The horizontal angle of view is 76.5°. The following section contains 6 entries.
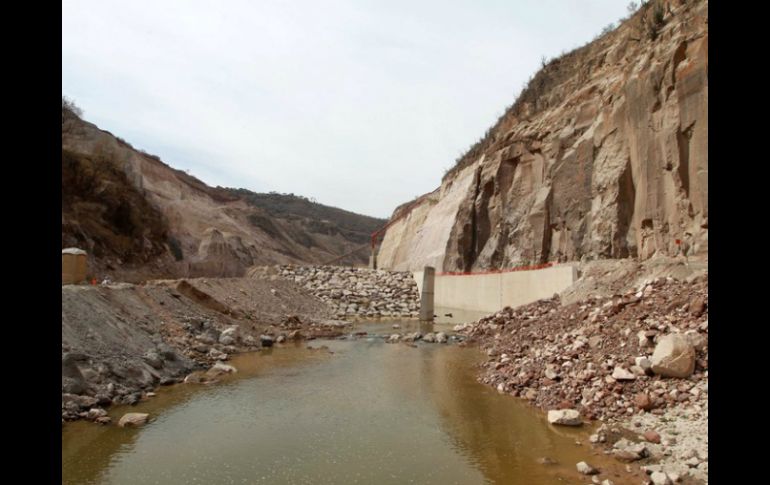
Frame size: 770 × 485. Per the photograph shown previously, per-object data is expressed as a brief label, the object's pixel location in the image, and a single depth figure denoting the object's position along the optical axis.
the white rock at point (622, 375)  7.20
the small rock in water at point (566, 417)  6.79
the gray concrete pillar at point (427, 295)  23.78
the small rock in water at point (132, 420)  7.14
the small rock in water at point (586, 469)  5.27
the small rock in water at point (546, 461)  5.66
